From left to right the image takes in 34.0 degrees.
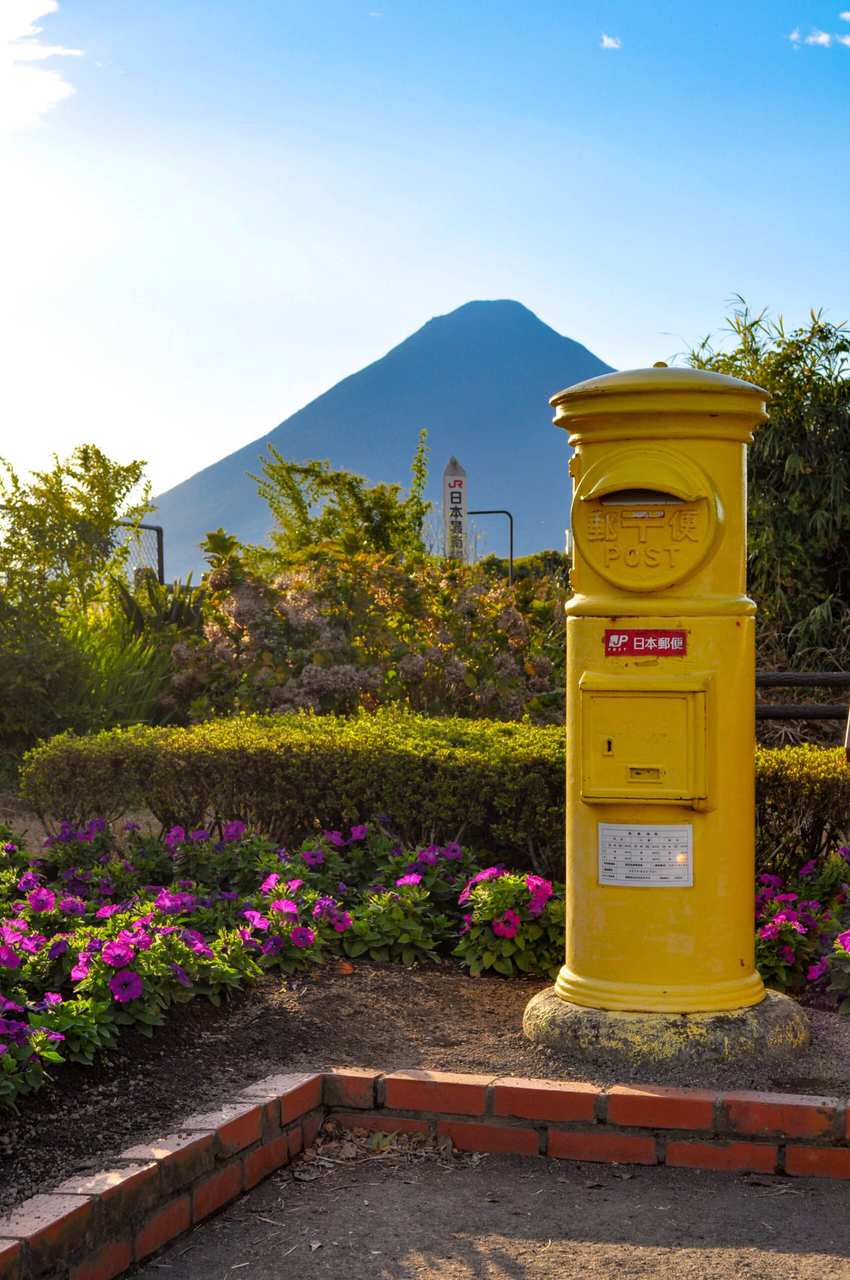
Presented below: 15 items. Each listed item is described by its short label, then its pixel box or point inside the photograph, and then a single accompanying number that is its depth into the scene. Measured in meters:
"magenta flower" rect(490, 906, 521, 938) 4.82
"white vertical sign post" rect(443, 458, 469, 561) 15.91
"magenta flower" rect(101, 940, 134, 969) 3.94
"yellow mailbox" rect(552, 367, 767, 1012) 3.95
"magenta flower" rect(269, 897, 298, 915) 4.79
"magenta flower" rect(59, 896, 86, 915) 4.75
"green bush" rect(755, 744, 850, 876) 5.37
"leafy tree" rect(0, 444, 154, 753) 9.82
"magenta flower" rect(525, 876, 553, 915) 4.82
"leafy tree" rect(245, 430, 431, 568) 12.95
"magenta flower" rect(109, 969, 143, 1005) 3.89
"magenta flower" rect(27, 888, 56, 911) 4.73
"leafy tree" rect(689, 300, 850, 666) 9.96
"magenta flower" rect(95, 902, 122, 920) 4.53
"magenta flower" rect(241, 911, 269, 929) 4.71
